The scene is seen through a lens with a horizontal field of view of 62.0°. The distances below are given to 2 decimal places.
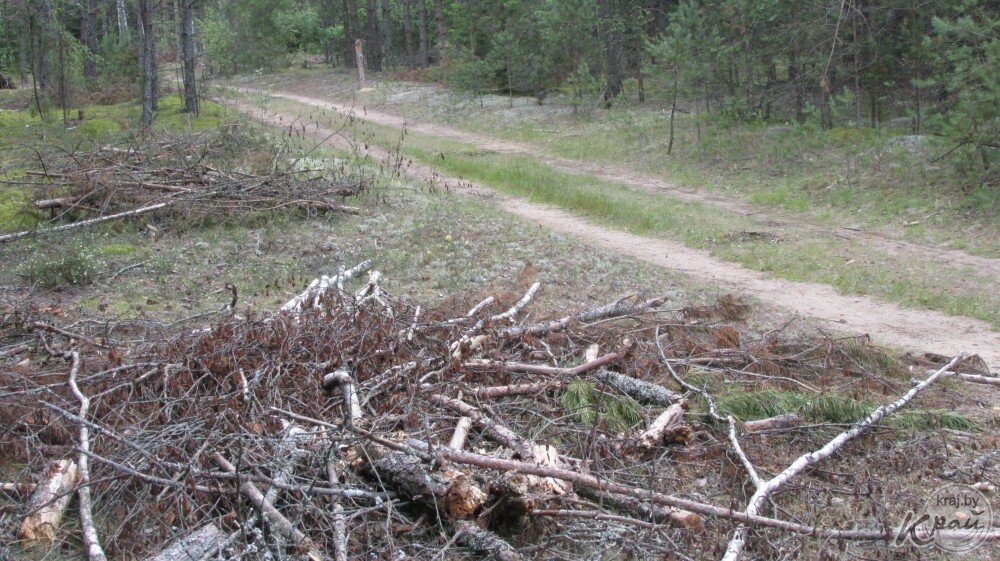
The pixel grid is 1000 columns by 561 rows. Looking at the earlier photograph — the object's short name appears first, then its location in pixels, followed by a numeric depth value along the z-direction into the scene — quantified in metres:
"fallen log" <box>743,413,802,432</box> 5.27
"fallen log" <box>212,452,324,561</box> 3.74
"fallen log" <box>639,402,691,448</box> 4.97
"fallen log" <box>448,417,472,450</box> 4.57
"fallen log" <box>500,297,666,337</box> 6.33
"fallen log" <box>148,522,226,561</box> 3.70
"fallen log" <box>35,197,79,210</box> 10.73
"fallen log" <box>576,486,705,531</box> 4.18
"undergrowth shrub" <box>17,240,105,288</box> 8.66
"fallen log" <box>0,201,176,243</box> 10.00
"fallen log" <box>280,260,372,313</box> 6.71
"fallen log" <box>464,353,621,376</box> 5.55
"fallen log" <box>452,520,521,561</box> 3.96
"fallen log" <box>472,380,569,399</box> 5.35
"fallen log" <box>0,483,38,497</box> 4.14
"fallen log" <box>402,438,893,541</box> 4.17
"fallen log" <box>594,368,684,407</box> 5.54
